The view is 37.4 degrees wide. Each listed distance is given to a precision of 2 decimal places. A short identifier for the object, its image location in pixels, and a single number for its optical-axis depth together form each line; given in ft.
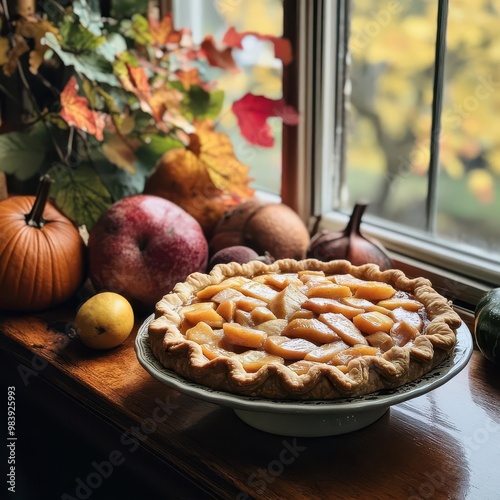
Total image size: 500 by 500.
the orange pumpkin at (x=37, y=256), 4.48
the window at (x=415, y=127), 4.58
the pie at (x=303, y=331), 2.98
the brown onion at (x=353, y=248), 4.53
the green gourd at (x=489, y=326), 3.72
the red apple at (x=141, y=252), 4.48
